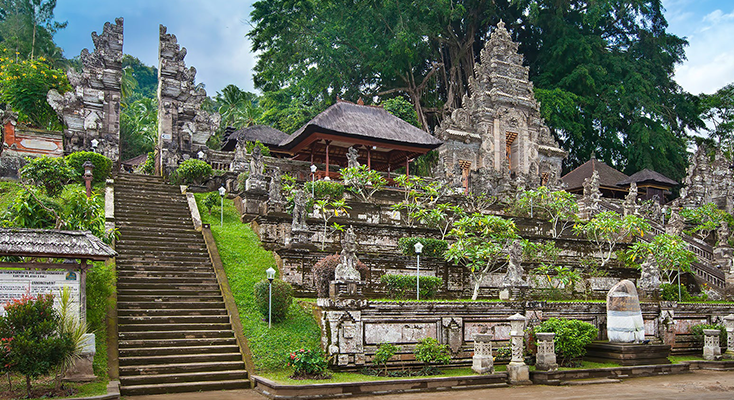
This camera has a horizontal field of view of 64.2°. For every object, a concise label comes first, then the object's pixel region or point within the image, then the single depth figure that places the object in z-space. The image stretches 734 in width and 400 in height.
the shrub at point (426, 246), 16.75
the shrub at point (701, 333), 15.59
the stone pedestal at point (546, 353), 12.23
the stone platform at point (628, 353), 13.23
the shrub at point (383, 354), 11.50
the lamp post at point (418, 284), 14.30
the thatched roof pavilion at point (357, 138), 25.91
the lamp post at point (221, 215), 18.43
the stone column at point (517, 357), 11.89
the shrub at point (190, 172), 22.17
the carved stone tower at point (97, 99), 25.77
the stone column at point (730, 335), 15.15
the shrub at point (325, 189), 20.30
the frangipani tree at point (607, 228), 19.19
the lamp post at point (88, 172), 17.58
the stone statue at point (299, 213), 16.38
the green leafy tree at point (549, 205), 22.69
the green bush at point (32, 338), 8.74
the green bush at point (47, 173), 17.12
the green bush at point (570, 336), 12.91
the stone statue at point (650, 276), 15.86
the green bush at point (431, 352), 11.84
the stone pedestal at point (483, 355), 11.80
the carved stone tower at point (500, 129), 34.06
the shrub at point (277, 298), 12.66
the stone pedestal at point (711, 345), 14.63
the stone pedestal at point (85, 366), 9.95
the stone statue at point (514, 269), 13.98
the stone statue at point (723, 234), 22.16
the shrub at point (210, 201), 19.34
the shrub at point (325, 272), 12.80
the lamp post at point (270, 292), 12.19
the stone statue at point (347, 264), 11.85
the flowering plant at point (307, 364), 10.79
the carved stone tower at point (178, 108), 26.94
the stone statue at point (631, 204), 24.98
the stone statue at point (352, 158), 23.12
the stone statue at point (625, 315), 13.55
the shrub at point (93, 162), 20.84
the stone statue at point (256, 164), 19.38
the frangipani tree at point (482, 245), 15.39
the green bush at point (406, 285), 14.73
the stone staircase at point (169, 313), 10.88
